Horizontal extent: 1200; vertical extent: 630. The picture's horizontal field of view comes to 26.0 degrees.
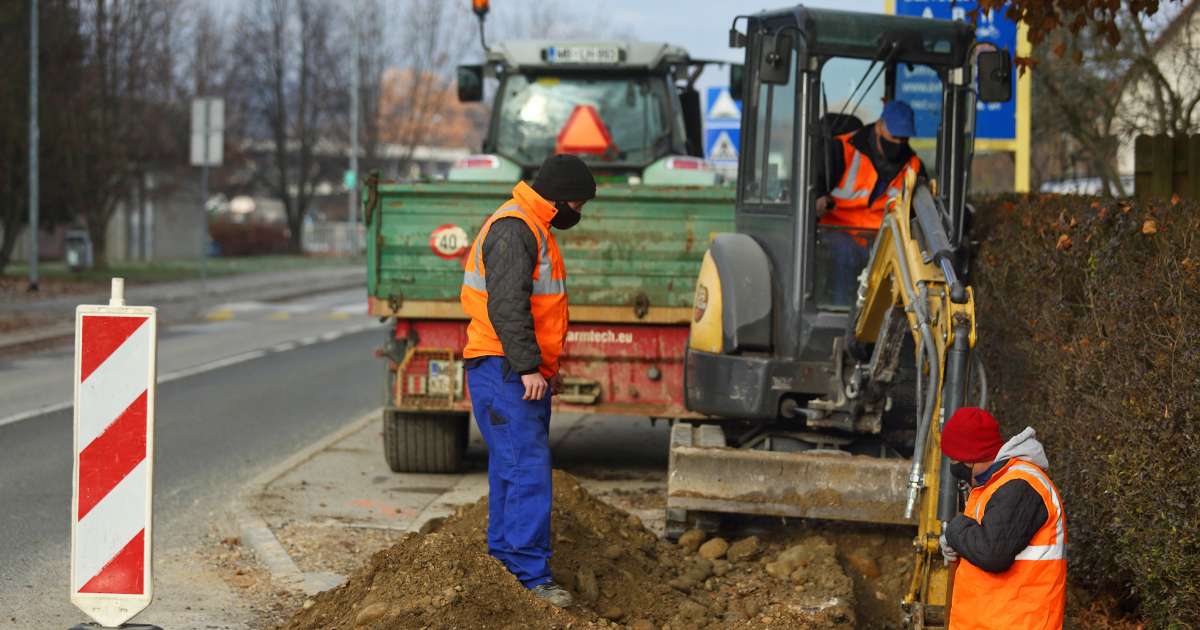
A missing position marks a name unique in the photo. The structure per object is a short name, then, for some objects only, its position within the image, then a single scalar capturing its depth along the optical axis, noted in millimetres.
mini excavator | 11855
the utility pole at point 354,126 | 80005
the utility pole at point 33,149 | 42441
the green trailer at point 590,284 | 16167
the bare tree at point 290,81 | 89660
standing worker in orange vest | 10233
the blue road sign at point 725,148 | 35276
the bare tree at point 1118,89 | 22264
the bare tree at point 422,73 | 89760
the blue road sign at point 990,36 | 22013
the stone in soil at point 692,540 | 12477
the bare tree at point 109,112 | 53353
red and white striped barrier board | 8794
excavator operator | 12571
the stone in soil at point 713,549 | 12257
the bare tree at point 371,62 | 89106
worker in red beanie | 7926
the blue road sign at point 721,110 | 36206
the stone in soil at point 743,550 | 12307
